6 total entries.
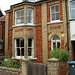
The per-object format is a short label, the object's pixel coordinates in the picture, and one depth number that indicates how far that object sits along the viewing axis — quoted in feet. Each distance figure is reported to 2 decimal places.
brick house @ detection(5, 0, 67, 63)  32.67
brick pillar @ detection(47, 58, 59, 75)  17.60
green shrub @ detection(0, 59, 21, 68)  25.36
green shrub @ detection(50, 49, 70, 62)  20.81
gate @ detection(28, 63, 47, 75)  18.65
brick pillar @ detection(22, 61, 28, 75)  19.43
